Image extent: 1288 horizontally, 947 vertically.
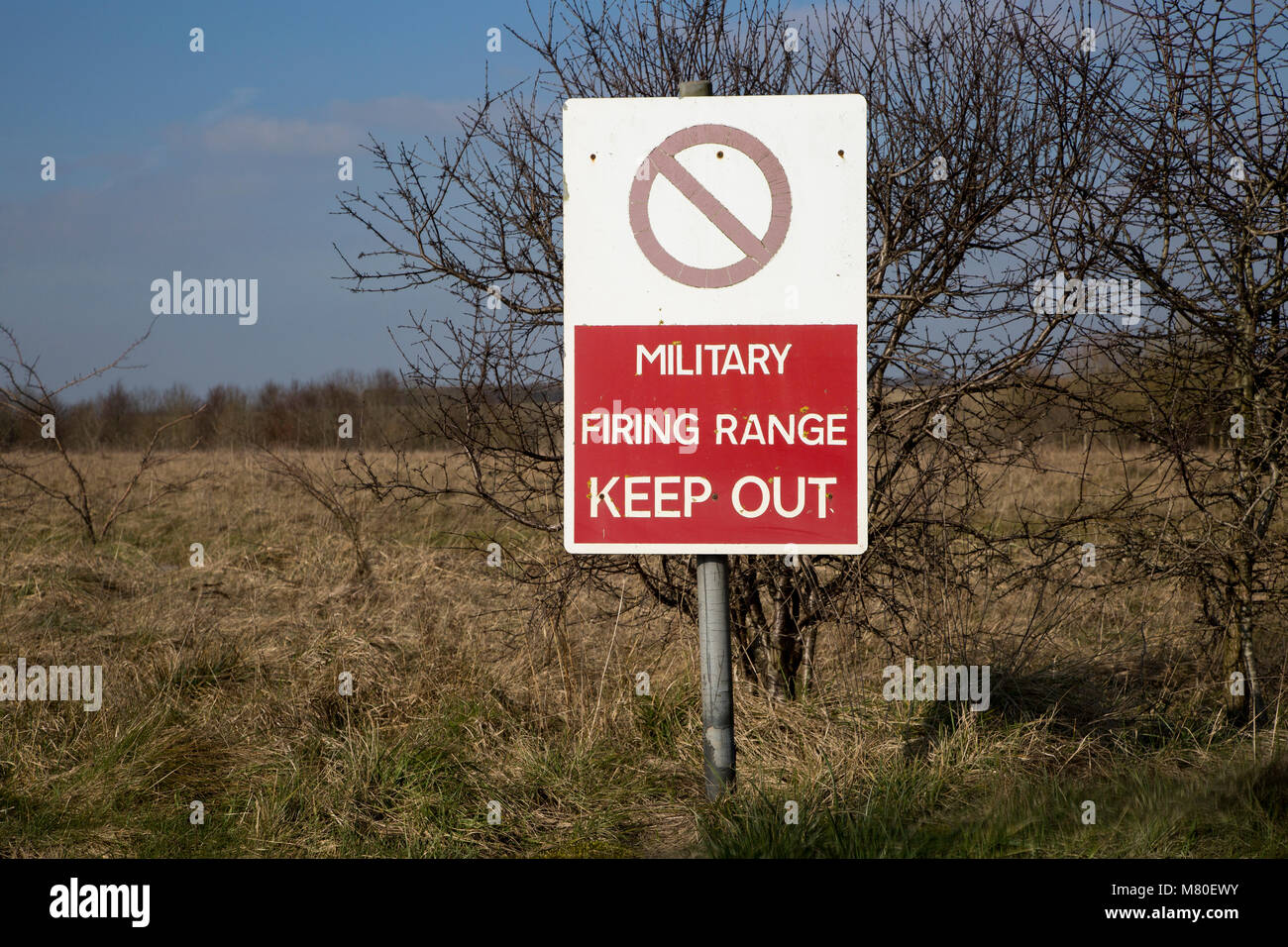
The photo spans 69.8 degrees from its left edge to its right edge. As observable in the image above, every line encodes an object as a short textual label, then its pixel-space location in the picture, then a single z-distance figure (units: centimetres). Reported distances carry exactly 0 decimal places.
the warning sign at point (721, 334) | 283
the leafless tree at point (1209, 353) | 458
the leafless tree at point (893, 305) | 446
